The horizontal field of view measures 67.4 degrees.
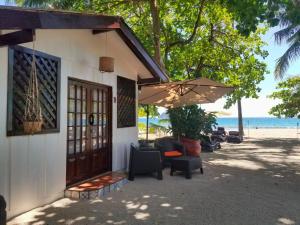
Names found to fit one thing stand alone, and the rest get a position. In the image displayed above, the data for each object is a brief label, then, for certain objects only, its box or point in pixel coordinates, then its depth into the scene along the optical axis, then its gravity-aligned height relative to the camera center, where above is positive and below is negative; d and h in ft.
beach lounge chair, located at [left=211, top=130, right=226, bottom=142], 43.75 -3.34
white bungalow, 11.52 +1.50
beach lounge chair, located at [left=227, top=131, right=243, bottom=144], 50.71 -4.03
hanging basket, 11.76 +1.07
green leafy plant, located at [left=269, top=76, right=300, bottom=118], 60.15 +6.19
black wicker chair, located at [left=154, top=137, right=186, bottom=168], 23.37 -3.00
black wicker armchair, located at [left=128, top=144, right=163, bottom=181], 19.37 -3.58
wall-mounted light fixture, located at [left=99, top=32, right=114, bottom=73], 18.00 +4.60
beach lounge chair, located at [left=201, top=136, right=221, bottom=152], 37.07 -4.03
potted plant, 32.30 -0.18
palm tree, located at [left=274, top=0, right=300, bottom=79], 49.95 +16.80
